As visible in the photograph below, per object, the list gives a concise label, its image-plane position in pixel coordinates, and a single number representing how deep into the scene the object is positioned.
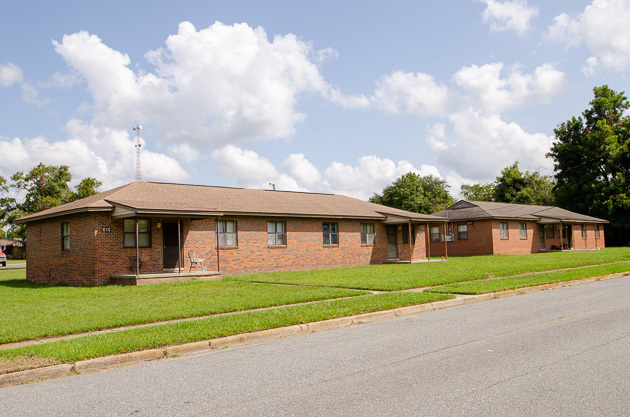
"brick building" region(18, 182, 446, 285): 19.81
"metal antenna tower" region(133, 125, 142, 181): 29.28
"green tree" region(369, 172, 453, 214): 69.06
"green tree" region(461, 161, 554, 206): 64.81
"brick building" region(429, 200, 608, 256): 38.44
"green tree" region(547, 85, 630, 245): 52.28
